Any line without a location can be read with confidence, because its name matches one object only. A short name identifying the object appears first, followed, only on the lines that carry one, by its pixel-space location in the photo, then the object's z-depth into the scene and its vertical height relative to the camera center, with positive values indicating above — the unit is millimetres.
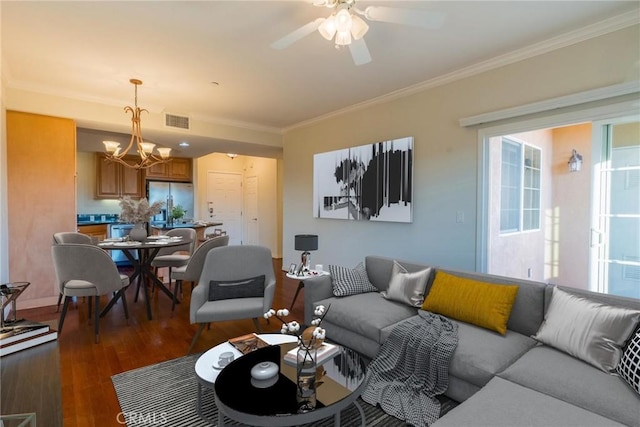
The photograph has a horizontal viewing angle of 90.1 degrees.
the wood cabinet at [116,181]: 6945 +592
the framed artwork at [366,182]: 3910 +356
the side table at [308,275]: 3279 -716
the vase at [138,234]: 3873 -329
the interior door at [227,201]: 8344 +171
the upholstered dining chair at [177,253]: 4406 -705
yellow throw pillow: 2207 -680
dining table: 3490 -535
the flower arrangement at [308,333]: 1844 -742
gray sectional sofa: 1375 -878
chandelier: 3791 +741
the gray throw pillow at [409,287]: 2723 -691
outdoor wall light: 4387 +645
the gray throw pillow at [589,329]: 1683 -678
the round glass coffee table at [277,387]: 1412 -922
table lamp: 3510 -401
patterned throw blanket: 1947 -1077
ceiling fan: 1849 +1152
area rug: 1897 -1260
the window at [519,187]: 3816 +274
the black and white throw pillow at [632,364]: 1503 -756
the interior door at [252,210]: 8516 -65
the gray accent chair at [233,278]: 2701 -687
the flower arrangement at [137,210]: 3826 -35
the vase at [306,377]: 1515 -923
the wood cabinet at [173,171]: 7246 +857
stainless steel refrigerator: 7172 +277
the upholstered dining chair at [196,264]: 3662 -655
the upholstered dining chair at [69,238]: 3680 -378
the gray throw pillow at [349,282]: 3049 -720
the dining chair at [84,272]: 3033 -639
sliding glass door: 3070 -13
